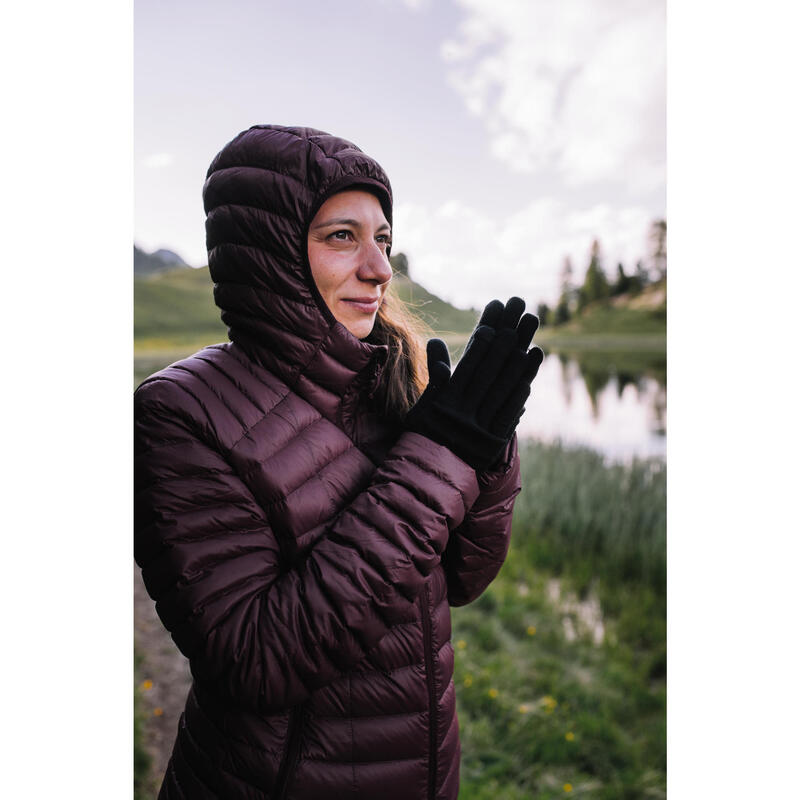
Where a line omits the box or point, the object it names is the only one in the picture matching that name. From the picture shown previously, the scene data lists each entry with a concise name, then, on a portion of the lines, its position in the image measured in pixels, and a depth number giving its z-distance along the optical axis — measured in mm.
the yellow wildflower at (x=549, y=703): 2204
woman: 797
